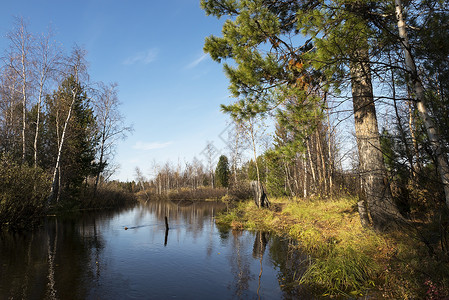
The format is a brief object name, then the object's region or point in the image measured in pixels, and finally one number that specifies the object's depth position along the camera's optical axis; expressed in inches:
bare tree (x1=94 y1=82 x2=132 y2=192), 977.5
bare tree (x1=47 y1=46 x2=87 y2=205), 665.0
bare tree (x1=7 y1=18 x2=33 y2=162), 602.5
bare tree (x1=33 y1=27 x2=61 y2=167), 617.9
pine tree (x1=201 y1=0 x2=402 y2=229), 237.6
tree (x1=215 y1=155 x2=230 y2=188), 1670.0
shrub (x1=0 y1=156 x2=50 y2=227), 367.2
